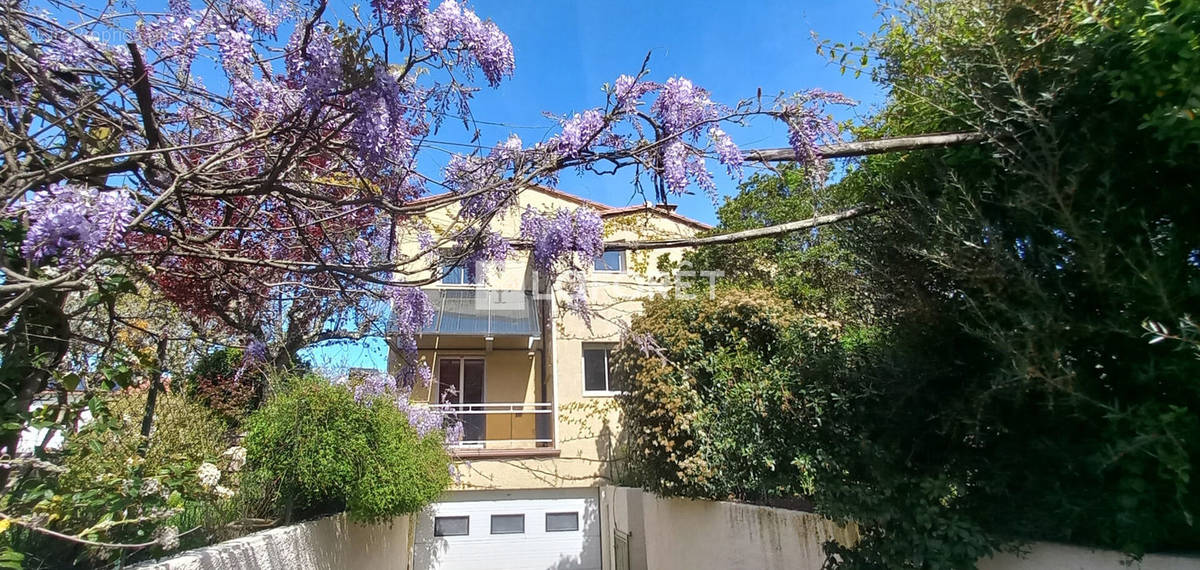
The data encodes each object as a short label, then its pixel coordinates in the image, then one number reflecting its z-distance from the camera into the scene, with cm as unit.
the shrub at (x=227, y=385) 892
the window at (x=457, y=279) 1468
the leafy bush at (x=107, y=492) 356
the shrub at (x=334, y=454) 674
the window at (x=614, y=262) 1477
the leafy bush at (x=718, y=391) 662
